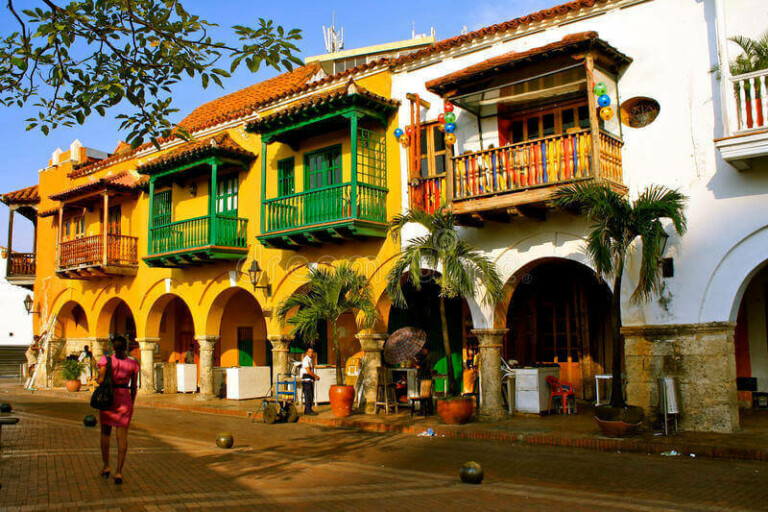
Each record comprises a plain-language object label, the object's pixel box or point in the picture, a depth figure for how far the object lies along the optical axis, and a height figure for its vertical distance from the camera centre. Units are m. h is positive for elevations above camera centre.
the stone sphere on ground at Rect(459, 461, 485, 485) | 8.03 -1.51
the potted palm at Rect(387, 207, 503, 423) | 12.89 +1.45
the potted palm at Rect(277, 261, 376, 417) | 14.65 +0.88
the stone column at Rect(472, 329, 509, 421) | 13.30 -0.60
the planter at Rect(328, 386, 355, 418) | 14.62 -1.18
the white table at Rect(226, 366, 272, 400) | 19.03 -1.00
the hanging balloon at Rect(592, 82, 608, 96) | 11.69 +4.21
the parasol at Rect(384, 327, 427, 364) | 14.66 -0.01
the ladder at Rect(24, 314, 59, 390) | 25.99 +0.19
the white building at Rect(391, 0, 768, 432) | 10.96 +3.18
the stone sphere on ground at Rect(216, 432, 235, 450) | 10.98 -1.49
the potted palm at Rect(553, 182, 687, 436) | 10.70 +1.61
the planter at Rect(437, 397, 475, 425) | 12.88 -1.23
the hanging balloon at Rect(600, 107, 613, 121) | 11.49 +3.79
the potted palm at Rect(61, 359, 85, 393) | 24.06 -0.84
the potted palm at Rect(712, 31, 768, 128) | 10.48 +4.25
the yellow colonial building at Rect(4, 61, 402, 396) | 15.79 +3.38
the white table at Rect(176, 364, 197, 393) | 21.80 -0.95
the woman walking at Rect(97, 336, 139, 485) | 8.09 -0.62
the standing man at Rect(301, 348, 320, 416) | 15.17 -0.78
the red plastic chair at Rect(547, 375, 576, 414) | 14.05 -1.01
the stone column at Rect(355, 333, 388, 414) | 15.25 -0.28
